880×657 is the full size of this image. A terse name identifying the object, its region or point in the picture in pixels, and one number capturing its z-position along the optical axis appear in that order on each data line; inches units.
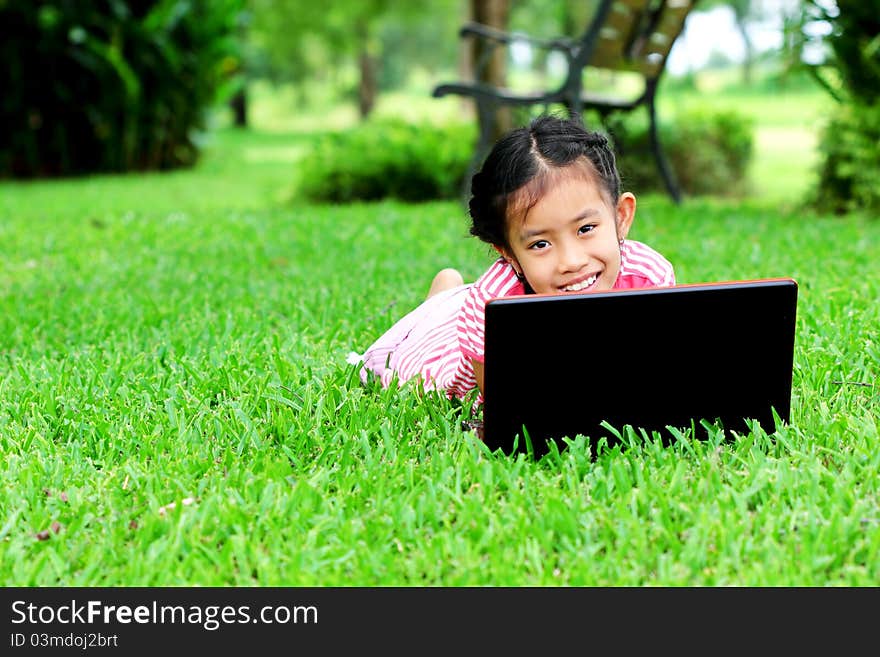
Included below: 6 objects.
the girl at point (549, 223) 96.0
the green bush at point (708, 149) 391.2
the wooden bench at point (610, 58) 250.1
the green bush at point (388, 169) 322.7
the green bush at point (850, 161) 239.5
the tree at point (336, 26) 804.0
